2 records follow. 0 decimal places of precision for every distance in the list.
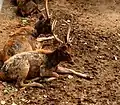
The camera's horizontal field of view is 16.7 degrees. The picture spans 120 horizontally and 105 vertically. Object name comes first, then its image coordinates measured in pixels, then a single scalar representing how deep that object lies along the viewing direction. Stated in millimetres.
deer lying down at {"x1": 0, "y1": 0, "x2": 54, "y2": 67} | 5782
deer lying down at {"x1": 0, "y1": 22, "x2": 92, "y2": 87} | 5305
